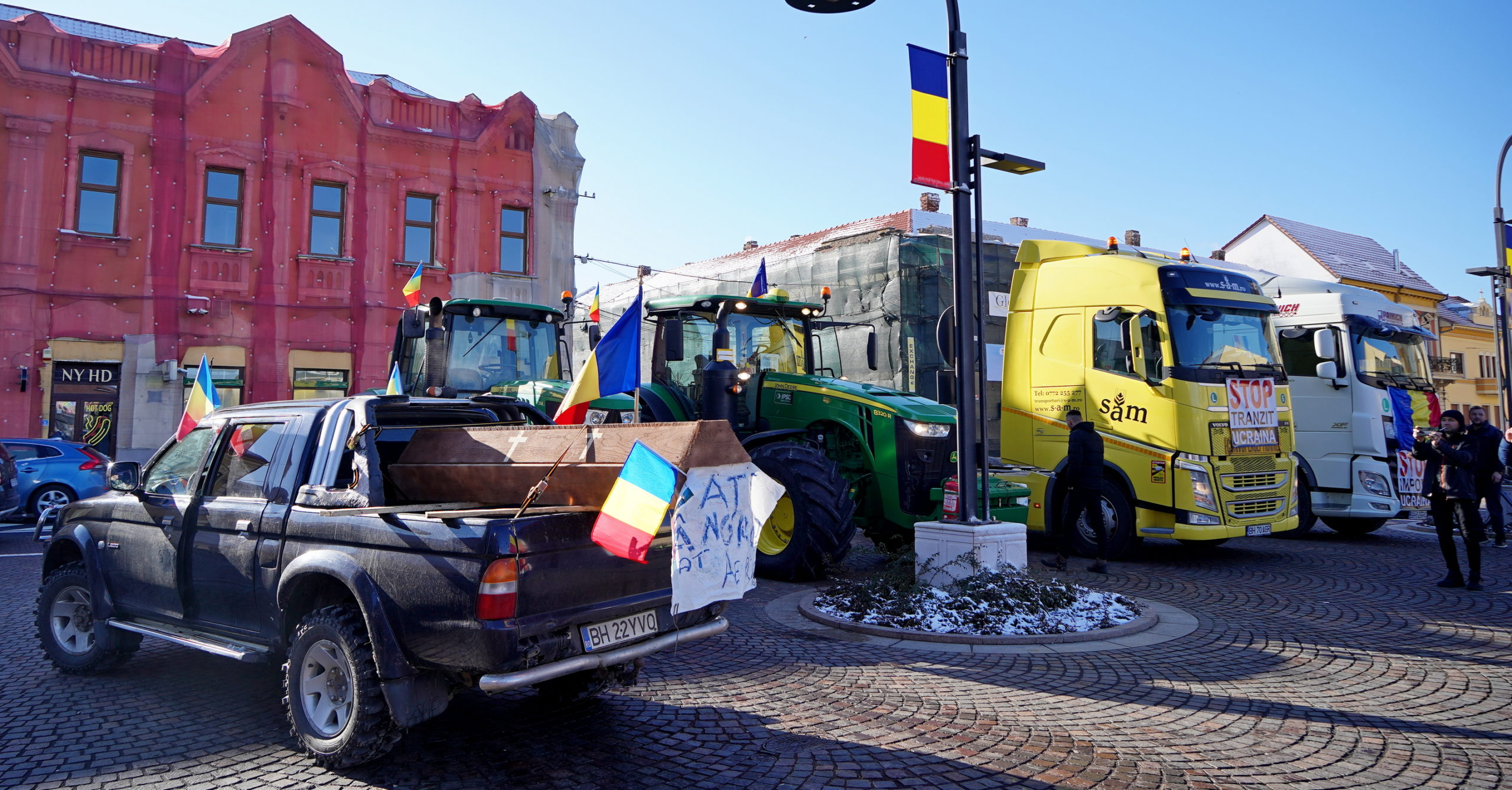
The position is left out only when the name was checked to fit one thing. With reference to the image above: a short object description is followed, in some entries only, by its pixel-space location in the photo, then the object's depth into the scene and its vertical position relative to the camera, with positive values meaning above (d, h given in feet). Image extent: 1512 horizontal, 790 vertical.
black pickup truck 13.05 -1.95
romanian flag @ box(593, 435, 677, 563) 12.63 -0.64
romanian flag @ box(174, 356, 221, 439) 21.35 +1.26
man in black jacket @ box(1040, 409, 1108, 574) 33.42 -0.75
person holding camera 29.71 -0.83
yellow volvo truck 34.24 +2.36
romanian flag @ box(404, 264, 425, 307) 45.09 +7.89
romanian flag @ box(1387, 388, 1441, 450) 43.45 +2.25
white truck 42.42 +3.13
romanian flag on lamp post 26.50 +9.57
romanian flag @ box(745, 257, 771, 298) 40.34 +7.93
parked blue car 45.47 -0.82
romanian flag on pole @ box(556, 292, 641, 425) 17.93 +1.77
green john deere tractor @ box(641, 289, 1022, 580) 29.50 +1.38
